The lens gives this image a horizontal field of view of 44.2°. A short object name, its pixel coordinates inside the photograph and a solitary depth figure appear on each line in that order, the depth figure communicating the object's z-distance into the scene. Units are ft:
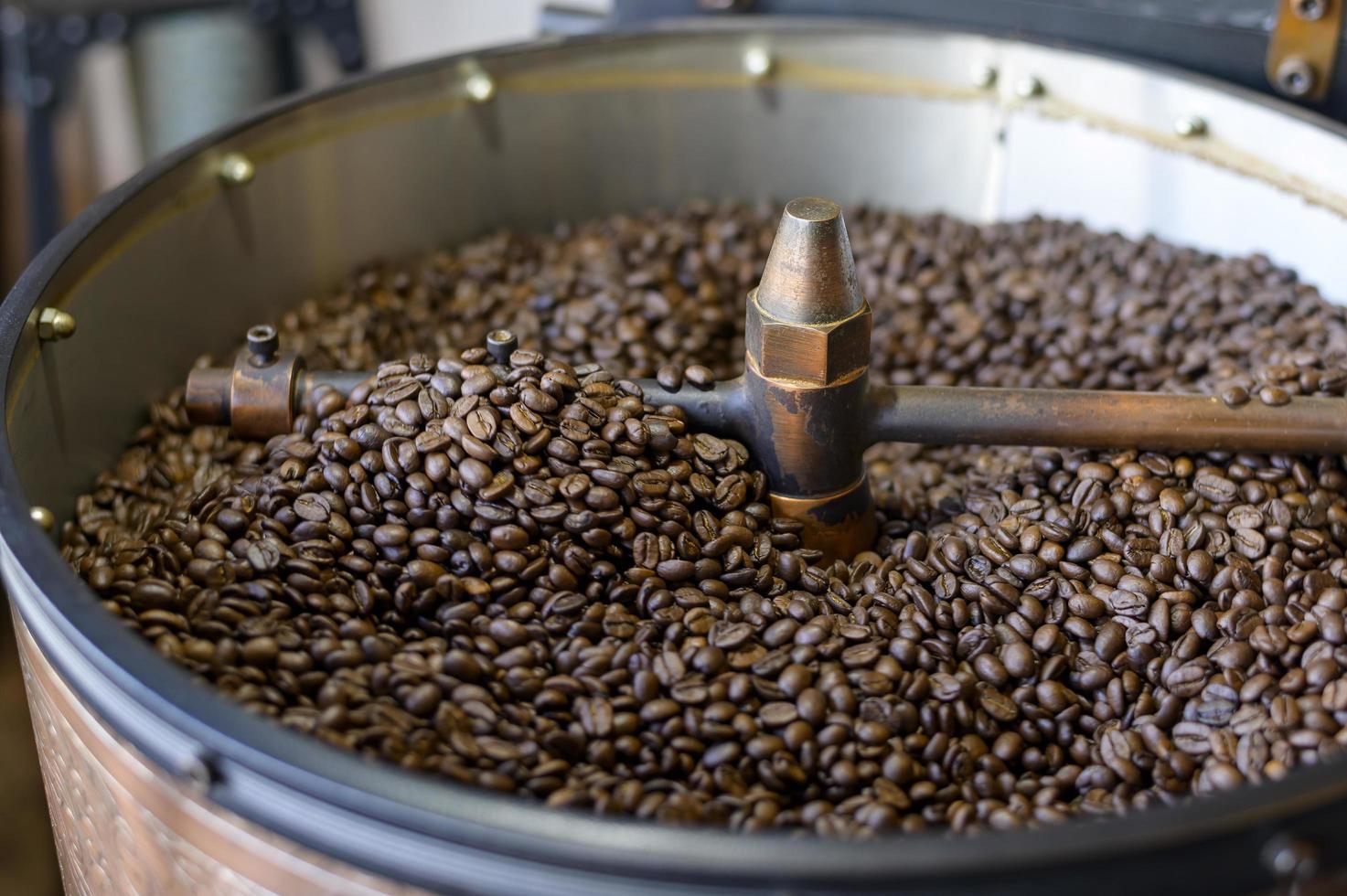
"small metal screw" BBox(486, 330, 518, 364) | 1.51
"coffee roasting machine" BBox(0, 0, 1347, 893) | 1.01
